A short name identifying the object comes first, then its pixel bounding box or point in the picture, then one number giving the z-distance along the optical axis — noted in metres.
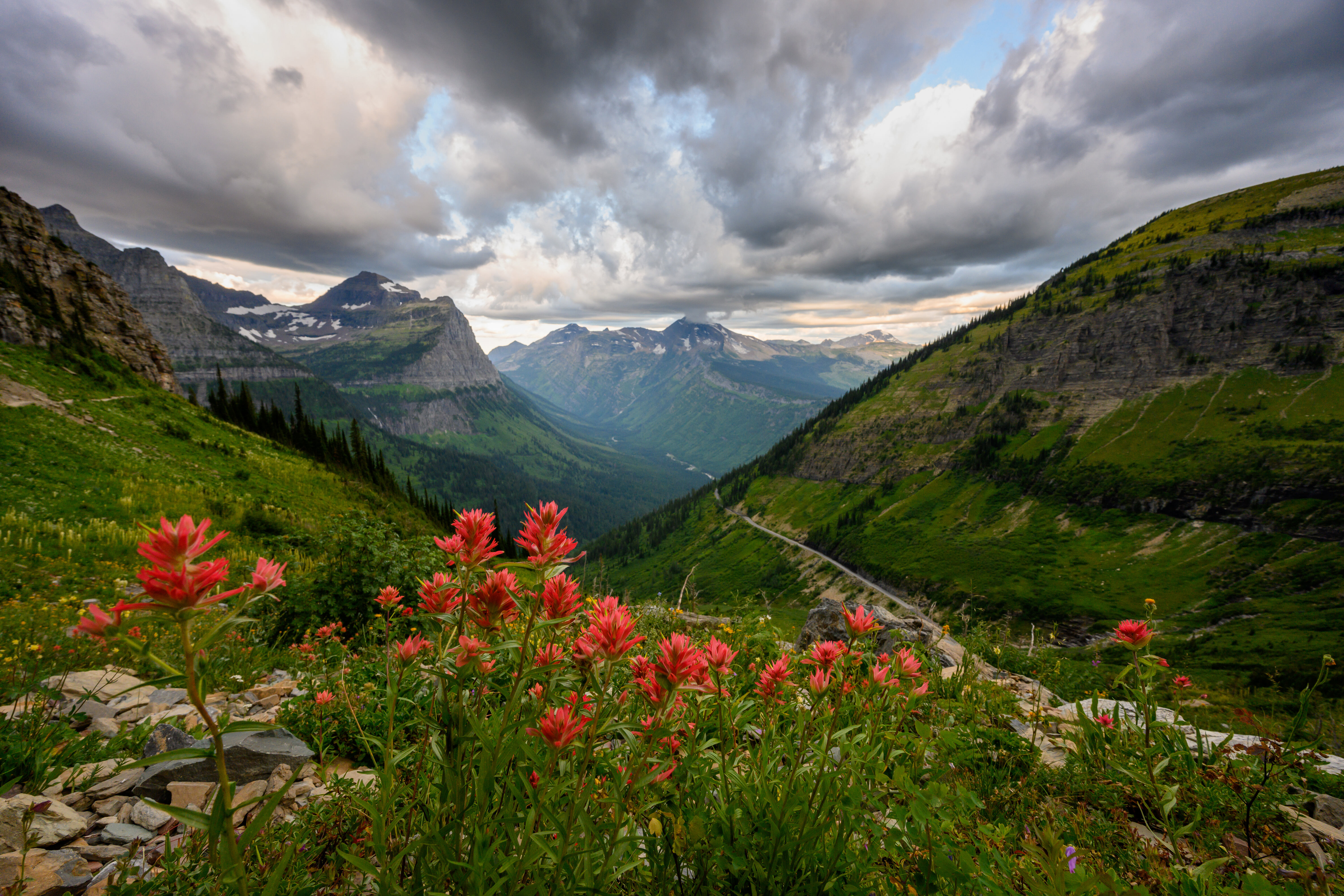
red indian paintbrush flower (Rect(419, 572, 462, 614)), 3.21
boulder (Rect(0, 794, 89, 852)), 3.67
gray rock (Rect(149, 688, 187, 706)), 7.36
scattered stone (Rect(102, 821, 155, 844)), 4.02
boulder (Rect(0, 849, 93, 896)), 3.32
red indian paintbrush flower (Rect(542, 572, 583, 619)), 3.14
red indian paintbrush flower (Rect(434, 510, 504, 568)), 3.11
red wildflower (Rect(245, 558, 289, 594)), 2.41
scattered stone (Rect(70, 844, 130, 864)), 3.77
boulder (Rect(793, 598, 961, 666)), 12.75
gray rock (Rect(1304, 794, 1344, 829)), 5.32
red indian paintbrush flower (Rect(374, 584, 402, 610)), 4.39
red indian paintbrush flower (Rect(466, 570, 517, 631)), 3.23
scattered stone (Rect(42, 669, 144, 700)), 6.74
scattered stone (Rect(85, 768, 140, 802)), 4.60
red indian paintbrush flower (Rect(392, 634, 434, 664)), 3.87
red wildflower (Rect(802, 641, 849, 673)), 4.15
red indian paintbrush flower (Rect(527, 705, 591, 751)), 3.12
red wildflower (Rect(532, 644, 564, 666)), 3.38
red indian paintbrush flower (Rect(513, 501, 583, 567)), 3.19
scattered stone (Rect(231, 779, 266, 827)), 4.53
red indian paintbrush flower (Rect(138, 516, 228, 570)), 1.98
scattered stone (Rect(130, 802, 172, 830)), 4.25
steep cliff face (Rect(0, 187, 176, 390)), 42.53
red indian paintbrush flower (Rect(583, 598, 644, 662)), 2.98
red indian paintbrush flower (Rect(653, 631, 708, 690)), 3.15
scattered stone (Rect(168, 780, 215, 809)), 4.67
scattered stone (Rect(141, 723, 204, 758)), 5.38
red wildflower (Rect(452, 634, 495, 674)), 2.84
